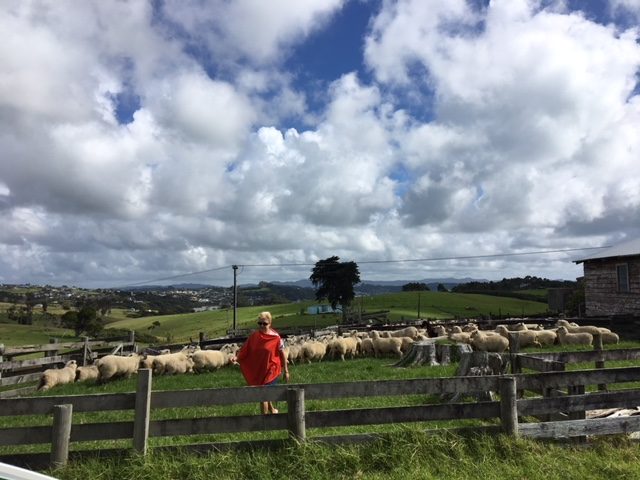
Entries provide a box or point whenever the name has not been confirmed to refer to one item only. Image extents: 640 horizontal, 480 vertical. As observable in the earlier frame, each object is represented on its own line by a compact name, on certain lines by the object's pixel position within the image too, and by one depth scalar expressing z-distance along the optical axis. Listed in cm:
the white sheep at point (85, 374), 1806
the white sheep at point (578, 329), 2248
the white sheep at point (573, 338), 2145
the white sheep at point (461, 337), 2275
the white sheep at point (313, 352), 2103
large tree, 8069
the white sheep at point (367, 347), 2209
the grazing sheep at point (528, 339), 2148
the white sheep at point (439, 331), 2747
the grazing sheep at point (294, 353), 2052
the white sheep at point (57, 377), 1650
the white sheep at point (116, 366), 1773
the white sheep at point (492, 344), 2005
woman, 915
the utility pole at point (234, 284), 4562
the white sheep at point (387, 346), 2108
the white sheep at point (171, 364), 1895
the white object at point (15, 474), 279
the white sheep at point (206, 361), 1939
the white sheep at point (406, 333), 2448
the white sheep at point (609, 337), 2147
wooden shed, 2784
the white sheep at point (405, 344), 2125
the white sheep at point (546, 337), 2172
